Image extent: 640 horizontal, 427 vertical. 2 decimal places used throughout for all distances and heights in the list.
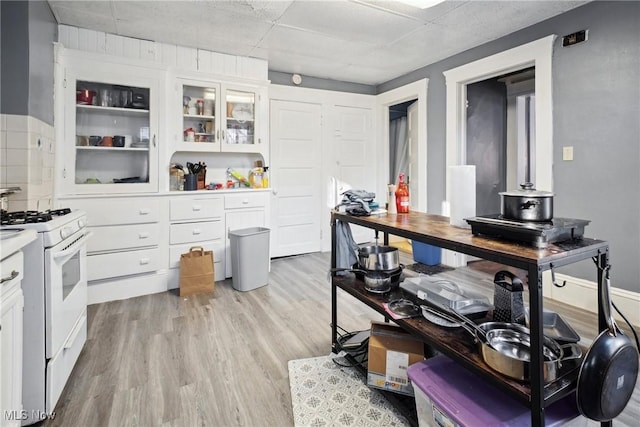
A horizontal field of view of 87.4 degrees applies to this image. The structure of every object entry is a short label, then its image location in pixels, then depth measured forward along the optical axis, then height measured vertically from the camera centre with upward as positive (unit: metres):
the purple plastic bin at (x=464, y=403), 1.11 -0.67
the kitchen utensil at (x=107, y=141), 3.16 +0.69
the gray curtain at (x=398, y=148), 5.80 +1.16
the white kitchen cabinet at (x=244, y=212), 3.57 +0.02
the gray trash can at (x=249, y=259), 3.28 -0.45
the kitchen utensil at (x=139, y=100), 3.21 +1.09
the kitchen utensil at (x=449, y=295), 1.44 -0.38
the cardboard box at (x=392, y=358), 1.58 -0.69
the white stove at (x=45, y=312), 1.45 -0.44
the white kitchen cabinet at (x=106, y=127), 2.90 +0.83
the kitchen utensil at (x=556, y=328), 1.24 -0.45
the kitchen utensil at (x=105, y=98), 3.12 +1.08
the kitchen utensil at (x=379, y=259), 1.82 -0.25
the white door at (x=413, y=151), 5.06 +0.99
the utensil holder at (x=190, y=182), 3.47 +0.33
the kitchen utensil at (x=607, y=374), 0.97 -0.47
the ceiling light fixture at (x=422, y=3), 2.56 +1.64
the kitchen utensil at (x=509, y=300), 1.34 -0.35
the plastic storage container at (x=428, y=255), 4.13 -0.51
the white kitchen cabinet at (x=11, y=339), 1.13 -0.45
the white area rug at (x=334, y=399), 1.54 -0.93
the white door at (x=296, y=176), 4.43 +0.51
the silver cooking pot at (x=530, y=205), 1.20 +0.03
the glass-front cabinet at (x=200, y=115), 3.49 +1.04
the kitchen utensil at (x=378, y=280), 1.77 -0.36
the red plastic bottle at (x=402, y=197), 1.98 +0.10
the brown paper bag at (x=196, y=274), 3.16 -0.57
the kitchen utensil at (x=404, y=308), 1.55 -0.45
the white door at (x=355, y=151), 4.85 +0.93
